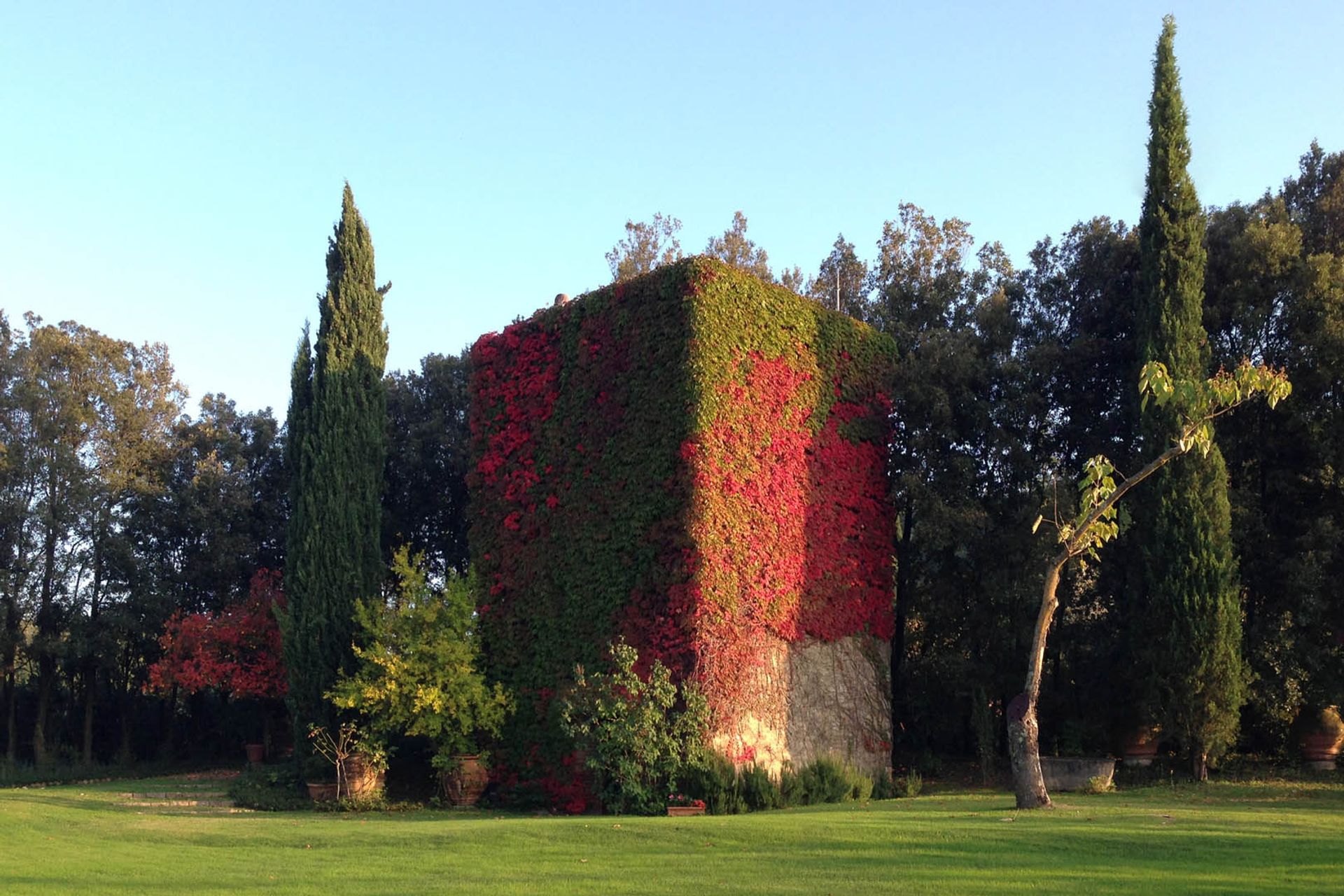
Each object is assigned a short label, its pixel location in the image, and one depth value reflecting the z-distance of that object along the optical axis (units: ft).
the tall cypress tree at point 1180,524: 51.11
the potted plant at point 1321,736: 55.06
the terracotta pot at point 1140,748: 56.59
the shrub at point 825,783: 50.08
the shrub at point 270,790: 57.00
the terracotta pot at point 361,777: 57.00
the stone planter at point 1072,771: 50.31
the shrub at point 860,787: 51.75
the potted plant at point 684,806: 46.03
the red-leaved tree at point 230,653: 73.26
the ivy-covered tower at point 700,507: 52.03
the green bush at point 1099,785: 48.29
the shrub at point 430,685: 55.26
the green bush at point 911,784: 54.44
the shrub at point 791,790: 48.71
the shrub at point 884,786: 55.77
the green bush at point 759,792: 46.98
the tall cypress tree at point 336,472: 62.69
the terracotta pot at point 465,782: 56.70
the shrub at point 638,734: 47.24
